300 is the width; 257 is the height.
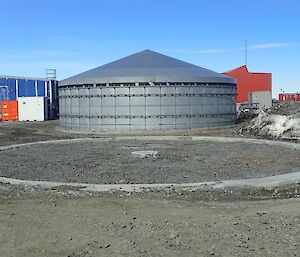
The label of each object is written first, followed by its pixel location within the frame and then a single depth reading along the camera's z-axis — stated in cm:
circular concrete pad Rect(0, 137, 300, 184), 1422
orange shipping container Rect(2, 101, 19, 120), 4909
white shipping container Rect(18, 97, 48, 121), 4759
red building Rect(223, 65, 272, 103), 6506
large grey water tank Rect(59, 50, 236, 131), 3039
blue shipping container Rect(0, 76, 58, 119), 5428
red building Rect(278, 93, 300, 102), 5910
